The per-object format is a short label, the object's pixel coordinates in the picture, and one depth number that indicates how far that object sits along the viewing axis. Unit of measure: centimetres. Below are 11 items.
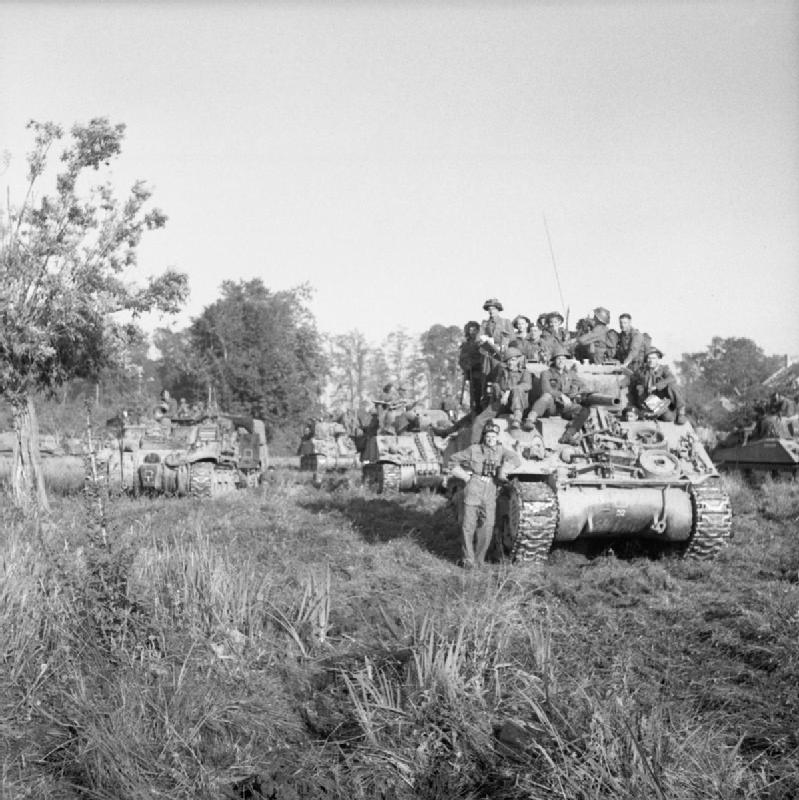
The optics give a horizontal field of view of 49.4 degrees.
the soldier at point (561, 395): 1080
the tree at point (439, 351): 6812
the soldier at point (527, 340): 1392
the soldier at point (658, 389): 1120
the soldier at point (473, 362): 1387
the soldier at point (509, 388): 1142
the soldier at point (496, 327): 1409
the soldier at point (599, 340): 1475
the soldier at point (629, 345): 1448
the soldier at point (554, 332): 1434
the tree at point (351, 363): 6838
